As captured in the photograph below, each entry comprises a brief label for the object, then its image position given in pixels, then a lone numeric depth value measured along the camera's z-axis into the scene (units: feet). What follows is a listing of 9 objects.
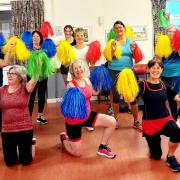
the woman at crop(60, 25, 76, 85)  14.16
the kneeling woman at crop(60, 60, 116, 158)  9.96
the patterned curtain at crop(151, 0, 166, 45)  20.20
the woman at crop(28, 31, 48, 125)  12.50
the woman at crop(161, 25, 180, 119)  11.73
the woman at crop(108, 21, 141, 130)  12.28
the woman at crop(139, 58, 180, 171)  9.52
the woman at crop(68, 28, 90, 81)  12.33
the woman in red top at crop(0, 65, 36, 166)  9.44
